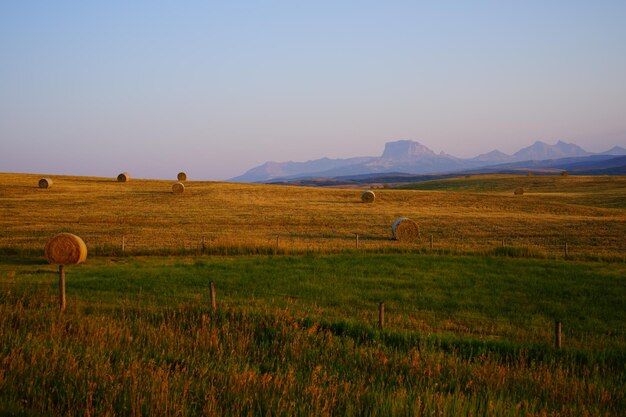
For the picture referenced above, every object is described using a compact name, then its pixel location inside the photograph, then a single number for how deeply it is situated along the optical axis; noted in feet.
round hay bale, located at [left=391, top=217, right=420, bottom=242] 115.75
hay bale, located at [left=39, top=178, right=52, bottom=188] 204.74
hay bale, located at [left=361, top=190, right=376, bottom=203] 197.57
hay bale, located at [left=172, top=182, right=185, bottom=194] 202.87
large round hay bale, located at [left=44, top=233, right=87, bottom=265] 78.28
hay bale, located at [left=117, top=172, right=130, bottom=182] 244.83
